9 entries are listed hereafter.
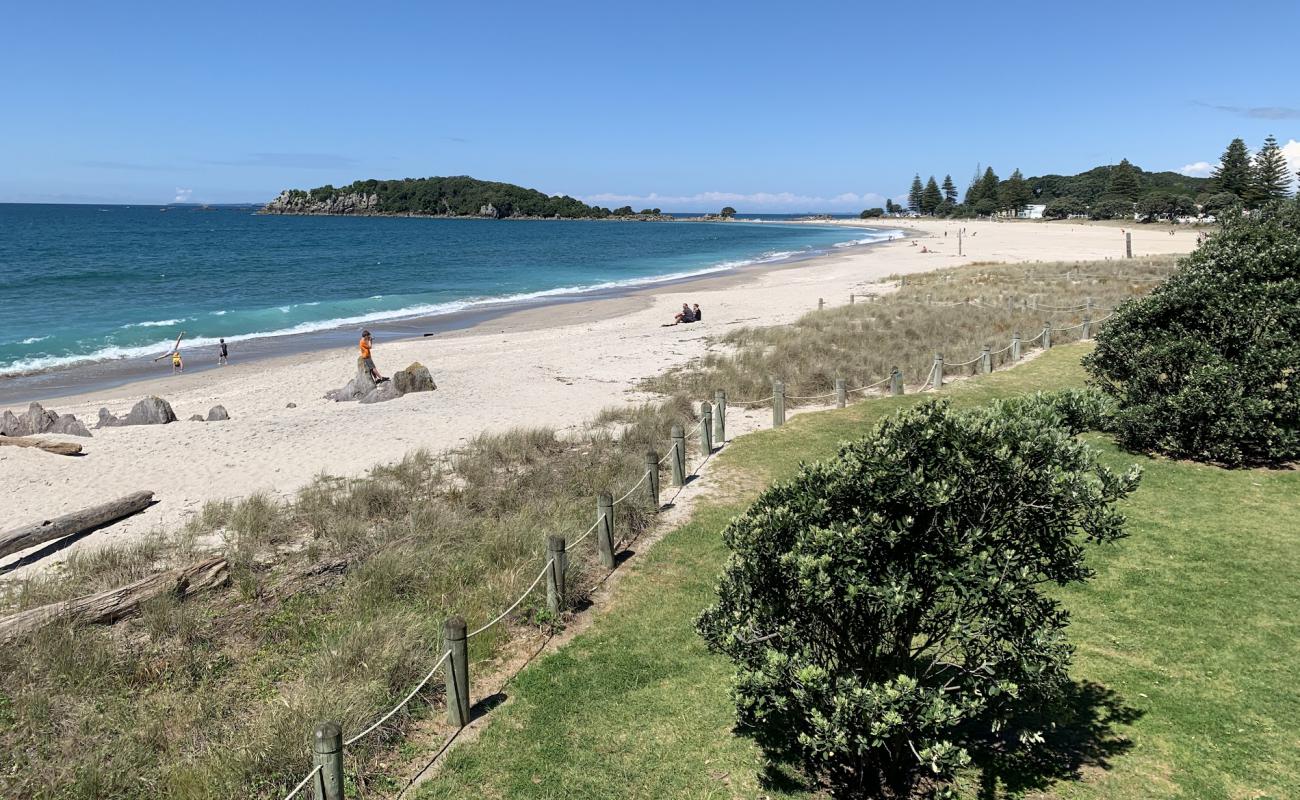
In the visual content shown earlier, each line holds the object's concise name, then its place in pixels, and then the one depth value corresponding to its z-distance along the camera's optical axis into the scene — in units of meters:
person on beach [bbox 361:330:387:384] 19.88
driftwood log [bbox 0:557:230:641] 6.85
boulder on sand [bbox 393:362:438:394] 19.62
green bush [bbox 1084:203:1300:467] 10.44
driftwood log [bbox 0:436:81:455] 14.48
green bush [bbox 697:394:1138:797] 4.13
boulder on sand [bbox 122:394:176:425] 17.30
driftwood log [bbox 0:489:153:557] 9.63
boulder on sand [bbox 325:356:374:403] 19.66
